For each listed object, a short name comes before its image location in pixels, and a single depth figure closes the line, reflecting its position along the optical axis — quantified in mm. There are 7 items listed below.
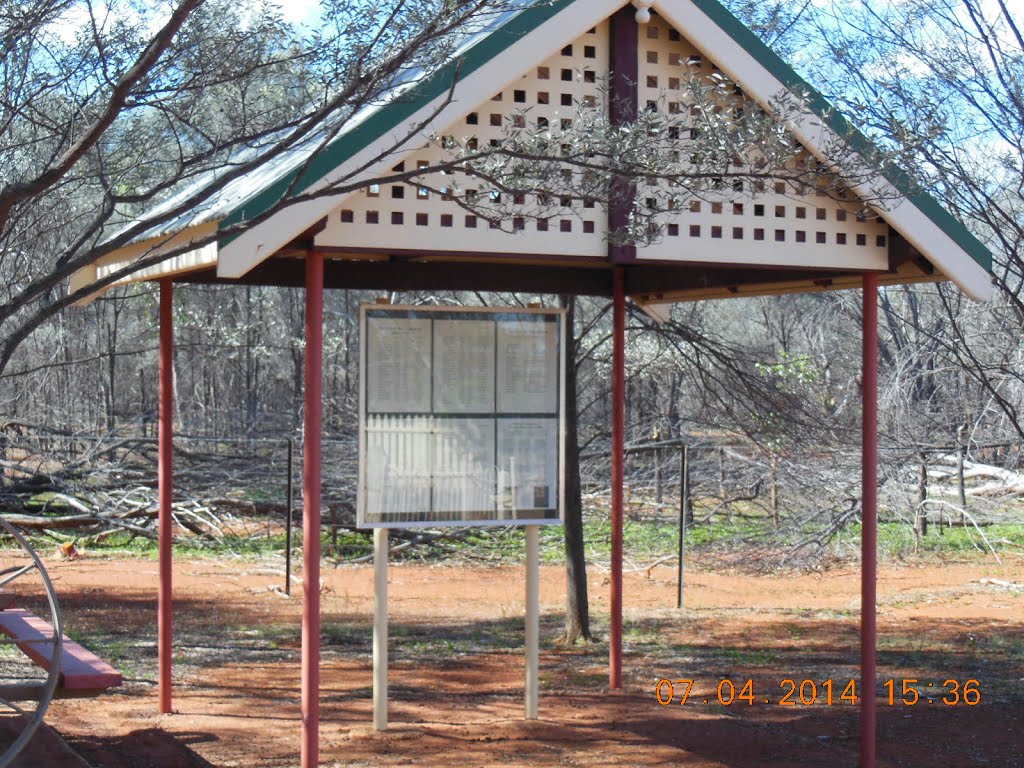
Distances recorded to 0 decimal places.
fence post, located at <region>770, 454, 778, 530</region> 15345
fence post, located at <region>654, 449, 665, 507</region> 16741
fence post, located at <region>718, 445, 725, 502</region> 16811
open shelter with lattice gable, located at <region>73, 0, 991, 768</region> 5258
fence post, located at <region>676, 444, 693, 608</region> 12047
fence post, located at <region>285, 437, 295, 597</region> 12377
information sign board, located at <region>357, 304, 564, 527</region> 6766
